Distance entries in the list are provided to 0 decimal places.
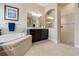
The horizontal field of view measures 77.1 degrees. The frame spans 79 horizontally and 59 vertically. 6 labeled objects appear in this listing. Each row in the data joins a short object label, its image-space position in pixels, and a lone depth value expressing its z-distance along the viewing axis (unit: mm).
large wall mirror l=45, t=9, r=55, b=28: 1793
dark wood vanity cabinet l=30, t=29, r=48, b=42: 1577
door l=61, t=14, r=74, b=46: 2021
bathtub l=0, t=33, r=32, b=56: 892
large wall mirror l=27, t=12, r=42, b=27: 1489
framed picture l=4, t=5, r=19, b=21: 1329
